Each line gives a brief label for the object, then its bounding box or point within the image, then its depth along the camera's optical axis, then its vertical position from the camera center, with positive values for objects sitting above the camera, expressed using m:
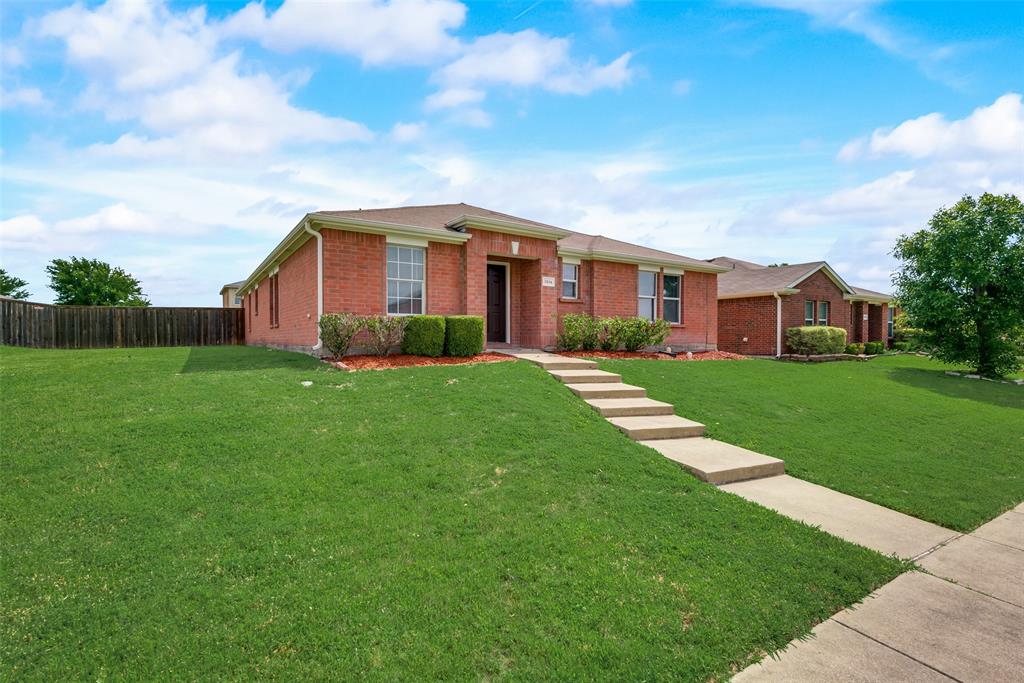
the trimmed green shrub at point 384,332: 9.97 -0.14
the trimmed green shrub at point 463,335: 10.49 -0.21
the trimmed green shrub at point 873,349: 22.98 -1.11
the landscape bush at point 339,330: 9.58 -0.10
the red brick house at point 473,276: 10.53 +1.30
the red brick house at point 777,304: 20.09 +0.94
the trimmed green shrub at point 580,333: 12.59 -0.20
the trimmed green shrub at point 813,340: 19.66 -0.60
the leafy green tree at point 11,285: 35.08 +2.94
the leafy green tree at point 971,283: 13.76 +1.28
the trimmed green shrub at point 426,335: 10.23 -0.21
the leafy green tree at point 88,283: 34.78 +3.08
